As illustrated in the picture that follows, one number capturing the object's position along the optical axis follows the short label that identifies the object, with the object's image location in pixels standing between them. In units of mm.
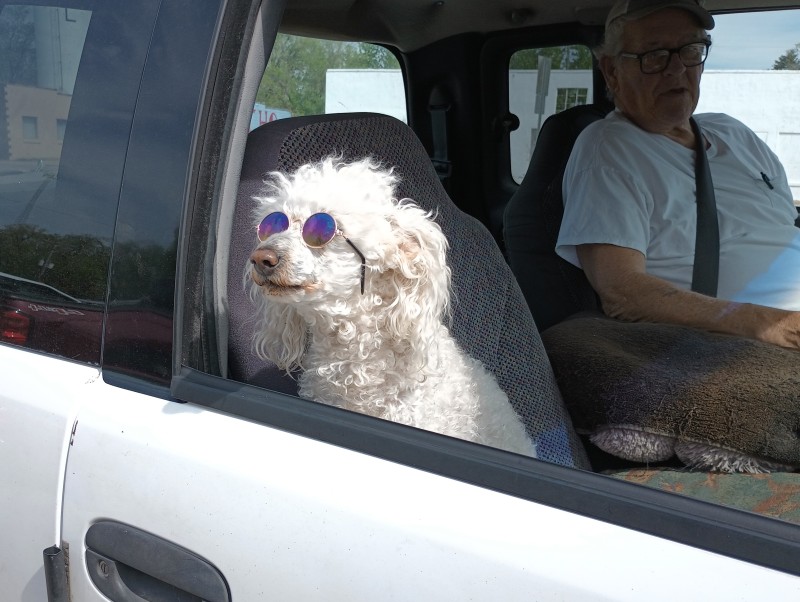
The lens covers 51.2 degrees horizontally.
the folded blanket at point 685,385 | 1850
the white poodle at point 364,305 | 1726
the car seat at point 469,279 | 1912
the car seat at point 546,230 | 2838
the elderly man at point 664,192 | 2510
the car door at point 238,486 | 1073
